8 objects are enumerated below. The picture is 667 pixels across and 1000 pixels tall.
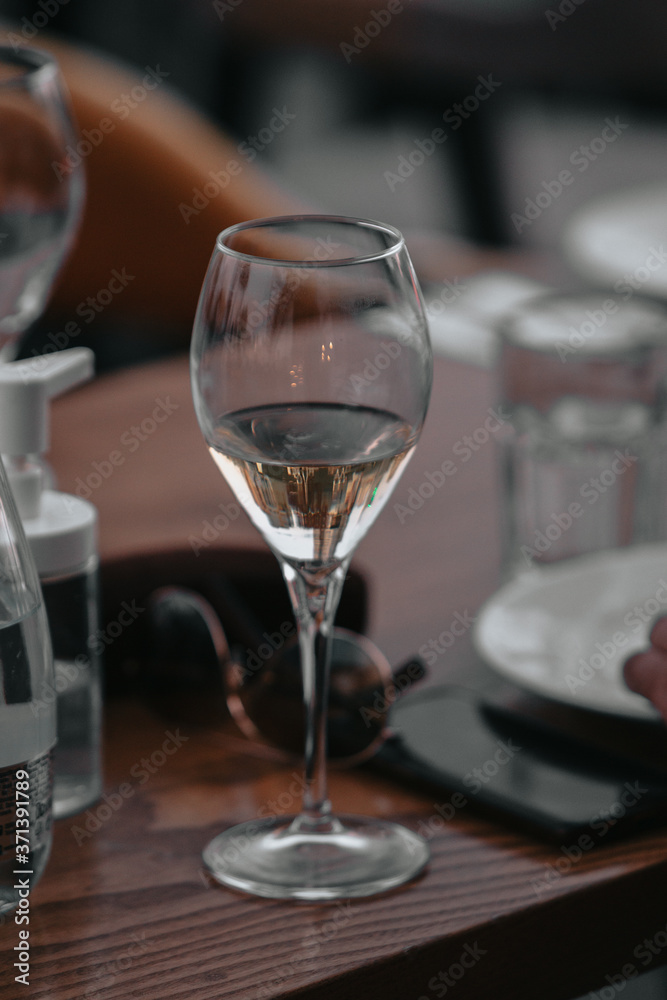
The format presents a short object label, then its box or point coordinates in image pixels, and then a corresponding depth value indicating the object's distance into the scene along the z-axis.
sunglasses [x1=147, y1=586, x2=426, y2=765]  1.34
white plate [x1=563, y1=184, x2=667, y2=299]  1.95
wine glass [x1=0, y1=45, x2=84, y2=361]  1.42
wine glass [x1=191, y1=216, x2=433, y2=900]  1.22
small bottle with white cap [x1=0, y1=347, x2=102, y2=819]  1.28
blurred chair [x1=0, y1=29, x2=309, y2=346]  2.91
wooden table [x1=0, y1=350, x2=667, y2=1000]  1.22
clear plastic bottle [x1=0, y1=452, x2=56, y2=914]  1.22
